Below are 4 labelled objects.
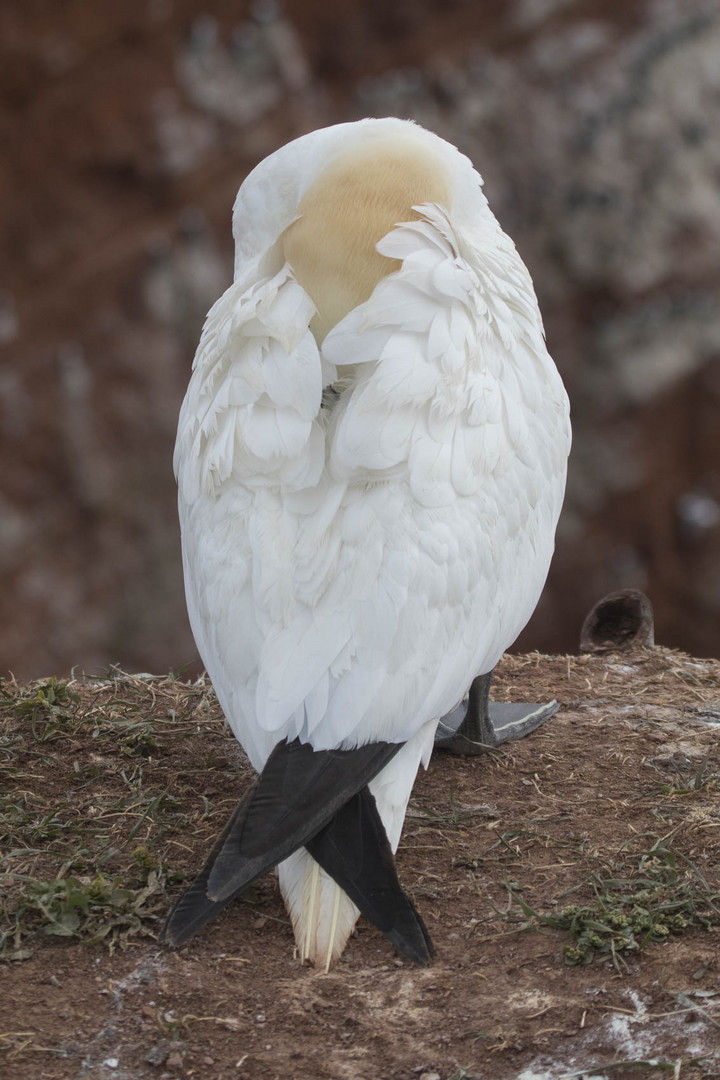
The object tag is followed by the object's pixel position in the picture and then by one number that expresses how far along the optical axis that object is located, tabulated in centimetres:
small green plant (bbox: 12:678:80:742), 766
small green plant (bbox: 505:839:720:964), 528
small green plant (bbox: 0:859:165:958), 542
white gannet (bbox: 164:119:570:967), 520
